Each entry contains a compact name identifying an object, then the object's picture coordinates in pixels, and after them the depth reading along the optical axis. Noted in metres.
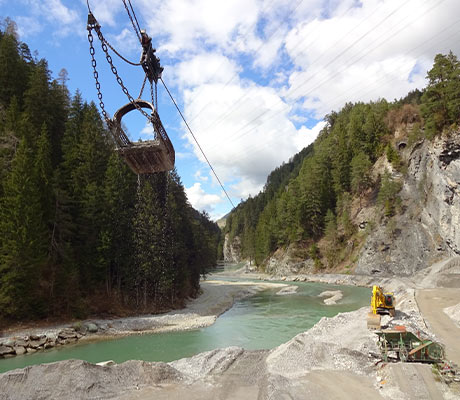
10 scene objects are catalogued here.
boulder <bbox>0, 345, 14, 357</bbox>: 18.41
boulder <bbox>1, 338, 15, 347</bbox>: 19.01
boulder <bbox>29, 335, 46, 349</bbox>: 19.69
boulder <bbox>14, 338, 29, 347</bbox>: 19.44
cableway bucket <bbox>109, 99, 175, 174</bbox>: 10.77
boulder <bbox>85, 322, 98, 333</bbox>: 23.43
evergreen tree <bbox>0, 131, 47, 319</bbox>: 22.42
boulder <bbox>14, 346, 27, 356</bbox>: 18.93
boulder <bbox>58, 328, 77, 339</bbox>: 21.50
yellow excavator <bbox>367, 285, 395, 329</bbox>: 19.42
